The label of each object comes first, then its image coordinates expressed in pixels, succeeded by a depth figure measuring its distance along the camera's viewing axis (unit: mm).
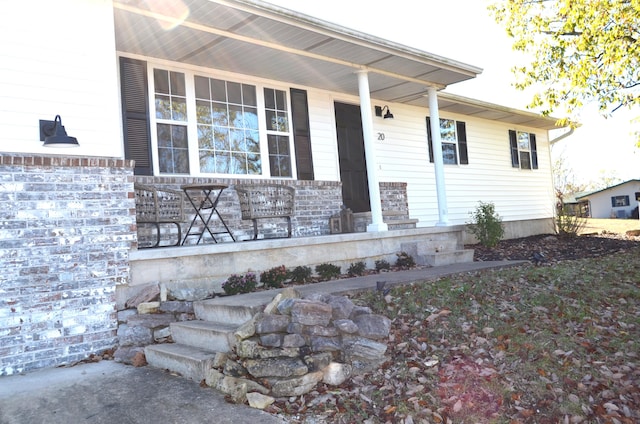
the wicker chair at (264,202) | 6336
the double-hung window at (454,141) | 11156
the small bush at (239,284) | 5184
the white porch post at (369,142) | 7500
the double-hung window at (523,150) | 13203
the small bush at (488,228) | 9352
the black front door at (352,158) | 8922
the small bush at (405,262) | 6926
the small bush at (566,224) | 11510
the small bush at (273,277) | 5566
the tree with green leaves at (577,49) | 8594
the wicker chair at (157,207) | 5480
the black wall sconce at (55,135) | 4402
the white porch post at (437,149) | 8753
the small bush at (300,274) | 5836
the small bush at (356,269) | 6379
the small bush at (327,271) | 6086
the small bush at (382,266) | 6758
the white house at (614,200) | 30453
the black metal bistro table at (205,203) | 6516
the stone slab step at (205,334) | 3820
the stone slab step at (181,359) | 3678
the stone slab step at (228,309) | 4000
